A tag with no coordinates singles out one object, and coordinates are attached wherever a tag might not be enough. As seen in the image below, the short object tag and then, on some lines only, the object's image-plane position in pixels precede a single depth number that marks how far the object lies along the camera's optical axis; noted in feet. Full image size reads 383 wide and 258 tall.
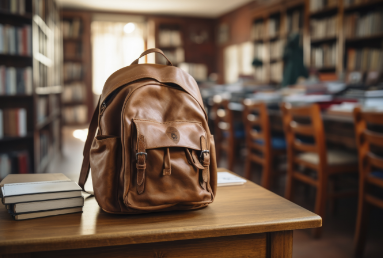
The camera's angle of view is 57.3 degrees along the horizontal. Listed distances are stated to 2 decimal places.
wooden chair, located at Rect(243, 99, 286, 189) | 8.34
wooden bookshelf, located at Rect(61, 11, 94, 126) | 26.43
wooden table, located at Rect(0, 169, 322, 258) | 2.00
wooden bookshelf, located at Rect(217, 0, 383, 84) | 13.87
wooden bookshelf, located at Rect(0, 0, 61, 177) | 9.53
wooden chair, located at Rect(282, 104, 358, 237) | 6.39
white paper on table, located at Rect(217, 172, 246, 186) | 3.13
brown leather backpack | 2.24
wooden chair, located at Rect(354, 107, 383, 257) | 5.25
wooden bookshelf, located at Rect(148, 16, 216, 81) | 28.71
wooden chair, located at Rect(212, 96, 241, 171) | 10.21
